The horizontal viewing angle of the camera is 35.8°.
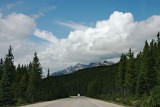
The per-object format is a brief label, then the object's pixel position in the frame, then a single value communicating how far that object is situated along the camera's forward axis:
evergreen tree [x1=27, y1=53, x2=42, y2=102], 59.70
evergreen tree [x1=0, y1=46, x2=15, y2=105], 46.95
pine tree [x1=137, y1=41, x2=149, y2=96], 50.95
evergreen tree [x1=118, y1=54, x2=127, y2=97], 65.31
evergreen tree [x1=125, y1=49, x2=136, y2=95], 58.37
